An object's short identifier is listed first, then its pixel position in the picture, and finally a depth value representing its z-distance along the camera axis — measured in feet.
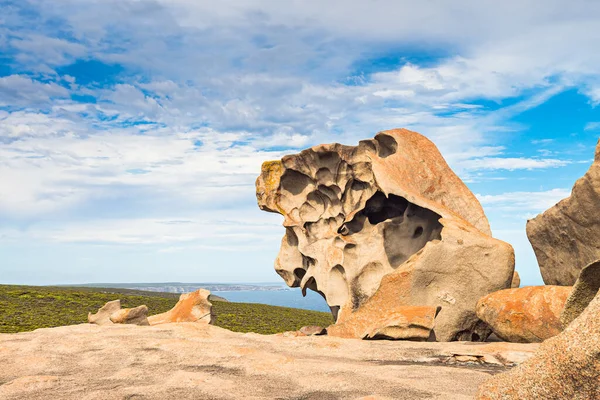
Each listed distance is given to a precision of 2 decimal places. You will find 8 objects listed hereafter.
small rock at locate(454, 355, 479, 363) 33.09
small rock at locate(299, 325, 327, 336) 57.00
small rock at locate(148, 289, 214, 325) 60.75
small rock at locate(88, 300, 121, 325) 57.98
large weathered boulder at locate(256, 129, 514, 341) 50.70
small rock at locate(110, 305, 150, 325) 53.93
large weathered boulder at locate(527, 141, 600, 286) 46.37
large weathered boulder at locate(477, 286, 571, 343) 40.37
